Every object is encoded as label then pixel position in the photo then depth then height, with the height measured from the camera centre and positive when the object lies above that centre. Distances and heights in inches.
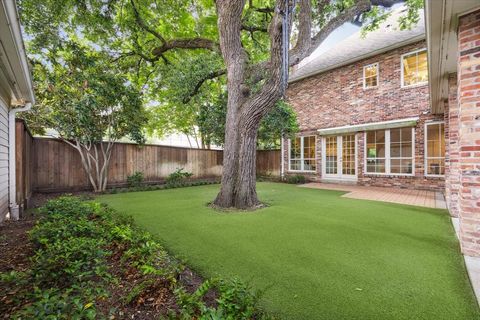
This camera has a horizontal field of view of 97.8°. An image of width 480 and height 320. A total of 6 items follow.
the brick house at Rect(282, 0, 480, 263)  87.6 +53.1
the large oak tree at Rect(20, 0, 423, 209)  181.9 +139.9
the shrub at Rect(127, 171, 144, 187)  311.1 -30.5
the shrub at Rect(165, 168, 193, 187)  346.1 -32.9
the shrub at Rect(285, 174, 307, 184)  371.9 -37.7
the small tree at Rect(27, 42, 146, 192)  228.1 +68.0
